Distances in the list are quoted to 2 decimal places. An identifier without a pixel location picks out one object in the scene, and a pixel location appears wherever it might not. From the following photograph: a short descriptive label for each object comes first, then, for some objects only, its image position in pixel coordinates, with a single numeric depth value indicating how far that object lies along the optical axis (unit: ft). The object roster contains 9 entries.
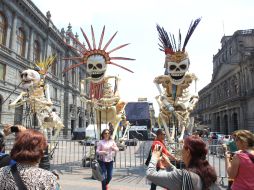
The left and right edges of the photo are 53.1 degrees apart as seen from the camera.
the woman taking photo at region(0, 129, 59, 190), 6.72
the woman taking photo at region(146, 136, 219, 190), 7.43
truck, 124.98
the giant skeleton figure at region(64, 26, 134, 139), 31.78
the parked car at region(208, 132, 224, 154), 28.12
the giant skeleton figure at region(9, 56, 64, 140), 33.83
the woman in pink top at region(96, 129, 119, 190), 19.61
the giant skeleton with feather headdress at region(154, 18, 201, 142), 30.04
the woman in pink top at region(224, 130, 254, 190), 10.06
